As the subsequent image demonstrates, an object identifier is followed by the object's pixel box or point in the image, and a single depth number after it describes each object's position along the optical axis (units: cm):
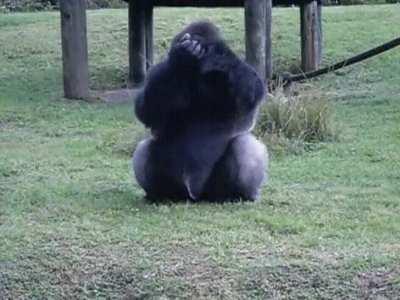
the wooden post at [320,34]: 1420
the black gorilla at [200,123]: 621
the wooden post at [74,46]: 1182
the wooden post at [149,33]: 1388
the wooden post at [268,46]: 1227
